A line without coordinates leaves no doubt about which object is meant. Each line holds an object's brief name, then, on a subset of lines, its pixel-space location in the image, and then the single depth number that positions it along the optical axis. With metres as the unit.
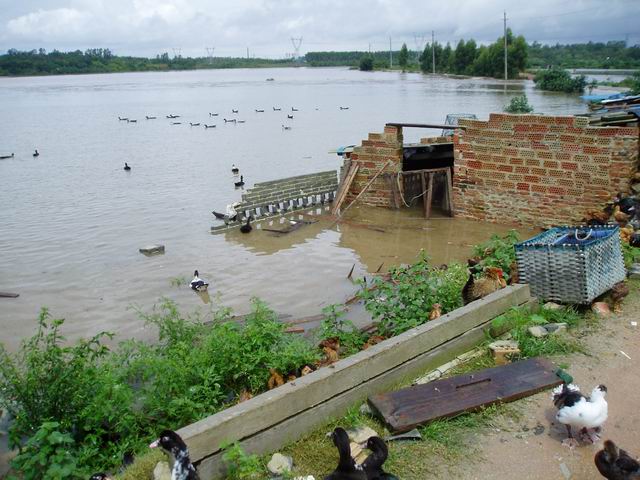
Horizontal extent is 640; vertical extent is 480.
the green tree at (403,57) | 137.62
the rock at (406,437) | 4.31
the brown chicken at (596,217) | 9.86
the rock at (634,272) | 7.30
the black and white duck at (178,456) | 3.68
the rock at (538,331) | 5.75
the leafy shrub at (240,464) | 3.83
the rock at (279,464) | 3.97
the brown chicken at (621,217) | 9.73
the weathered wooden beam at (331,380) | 3.98
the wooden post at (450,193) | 13.34
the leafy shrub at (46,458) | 4.18
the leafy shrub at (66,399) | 4.93
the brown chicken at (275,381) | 5.15
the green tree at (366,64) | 157.25
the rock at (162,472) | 3.97
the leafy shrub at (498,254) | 7.50
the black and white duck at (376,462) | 3.79
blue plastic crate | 6.21
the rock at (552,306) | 6.35
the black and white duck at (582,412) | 4.04
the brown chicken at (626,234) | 8.60
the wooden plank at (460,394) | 4.48
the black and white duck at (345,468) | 3.65
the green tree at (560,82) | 55.59
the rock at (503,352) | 5.39
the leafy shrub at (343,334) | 6.06
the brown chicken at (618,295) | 6.43
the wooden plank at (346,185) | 14.55
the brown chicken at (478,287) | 6.45
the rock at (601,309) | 6.30
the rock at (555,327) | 5.90
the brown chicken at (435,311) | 6.02
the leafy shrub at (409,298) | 6.15
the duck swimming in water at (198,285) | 9.89
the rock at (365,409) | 4.69
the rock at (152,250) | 12.15
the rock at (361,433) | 4.24
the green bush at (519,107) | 26.64
